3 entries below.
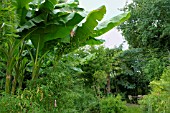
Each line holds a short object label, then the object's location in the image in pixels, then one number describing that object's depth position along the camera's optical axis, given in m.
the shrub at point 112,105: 3.99
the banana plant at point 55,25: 2.59
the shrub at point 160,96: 2.98
